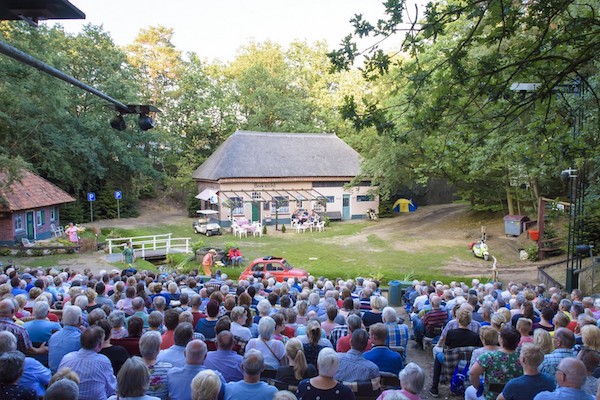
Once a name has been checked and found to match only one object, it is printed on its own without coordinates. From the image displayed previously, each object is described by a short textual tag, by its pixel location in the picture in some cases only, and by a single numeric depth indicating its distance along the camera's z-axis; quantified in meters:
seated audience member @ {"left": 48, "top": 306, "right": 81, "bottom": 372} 5.59
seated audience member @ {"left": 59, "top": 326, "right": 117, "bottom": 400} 4.53
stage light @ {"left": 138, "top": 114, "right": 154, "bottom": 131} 6.46
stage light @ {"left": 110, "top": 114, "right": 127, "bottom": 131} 6.41
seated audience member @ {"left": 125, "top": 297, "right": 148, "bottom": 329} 7.22
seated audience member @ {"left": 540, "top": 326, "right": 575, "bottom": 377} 5.12
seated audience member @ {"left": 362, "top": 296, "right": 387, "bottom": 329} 7.52
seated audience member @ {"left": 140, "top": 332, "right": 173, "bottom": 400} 4.61
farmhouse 32.62
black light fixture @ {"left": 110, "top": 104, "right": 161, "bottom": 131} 5.55
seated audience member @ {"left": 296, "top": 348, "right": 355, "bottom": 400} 4.04
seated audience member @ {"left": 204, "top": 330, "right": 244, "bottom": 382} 5.09
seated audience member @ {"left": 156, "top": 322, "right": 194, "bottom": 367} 5.06
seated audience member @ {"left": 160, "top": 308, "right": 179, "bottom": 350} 5.96
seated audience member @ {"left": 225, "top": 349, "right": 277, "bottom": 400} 4.15
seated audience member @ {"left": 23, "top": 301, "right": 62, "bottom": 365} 6.11
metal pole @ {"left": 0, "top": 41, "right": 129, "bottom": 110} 3.74
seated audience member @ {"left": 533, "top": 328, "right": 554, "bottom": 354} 5.01
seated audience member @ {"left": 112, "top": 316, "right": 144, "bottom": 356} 5.68
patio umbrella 32.09
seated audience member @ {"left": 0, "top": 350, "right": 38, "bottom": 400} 3.93
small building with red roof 22.84
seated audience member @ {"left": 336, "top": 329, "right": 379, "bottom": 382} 4.88
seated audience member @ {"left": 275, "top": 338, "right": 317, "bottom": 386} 4.76
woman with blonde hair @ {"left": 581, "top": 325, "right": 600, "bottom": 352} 5.11
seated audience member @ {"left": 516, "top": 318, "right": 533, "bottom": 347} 5.91
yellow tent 39.44
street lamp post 13.57
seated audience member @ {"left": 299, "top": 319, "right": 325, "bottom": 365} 5.53
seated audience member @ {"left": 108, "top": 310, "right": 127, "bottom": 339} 6.07
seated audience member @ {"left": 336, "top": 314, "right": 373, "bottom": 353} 5.89
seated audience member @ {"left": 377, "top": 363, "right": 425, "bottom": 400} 3.95
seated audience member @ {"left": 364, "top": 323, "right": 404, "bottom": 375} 5.32
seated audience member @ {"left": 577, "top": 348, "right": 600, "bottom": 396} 4.55
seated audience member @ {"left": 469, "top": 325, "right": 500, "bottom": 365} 5.30
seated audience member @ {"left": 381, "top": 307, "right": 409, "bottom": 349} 6.88
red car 15.45
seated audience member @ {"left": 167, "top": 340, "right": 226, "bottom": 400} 4.52
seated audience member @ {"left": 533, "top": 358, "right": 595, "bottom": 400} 3.87
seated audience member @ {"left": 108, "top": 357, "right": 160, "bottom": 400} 3.78
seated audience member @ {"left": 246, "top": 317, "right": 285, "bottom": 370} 5.54
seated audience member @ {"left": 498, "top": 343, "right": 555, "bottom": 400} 4.22
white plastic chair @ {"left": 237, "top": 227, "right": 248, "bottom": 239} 27.33
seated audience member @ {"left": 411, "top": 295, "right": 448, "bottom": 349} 8.15
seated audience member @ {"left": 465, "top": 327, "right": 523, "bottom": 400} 4.79
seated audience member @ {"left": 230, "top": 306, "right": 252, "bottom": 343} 6.15
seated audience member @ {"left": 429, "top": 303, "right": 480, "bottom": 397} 6.28
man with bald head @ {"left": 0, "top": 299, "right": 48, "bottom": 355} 5.72
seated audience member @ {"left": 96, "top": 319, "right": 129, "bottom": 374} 5.18
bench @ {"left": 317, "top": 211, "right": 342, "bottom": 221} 34.34
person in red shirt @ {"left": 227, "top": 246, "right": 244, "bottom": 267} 19.25
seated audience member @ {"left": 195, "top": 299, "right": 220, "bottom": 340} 6.58
